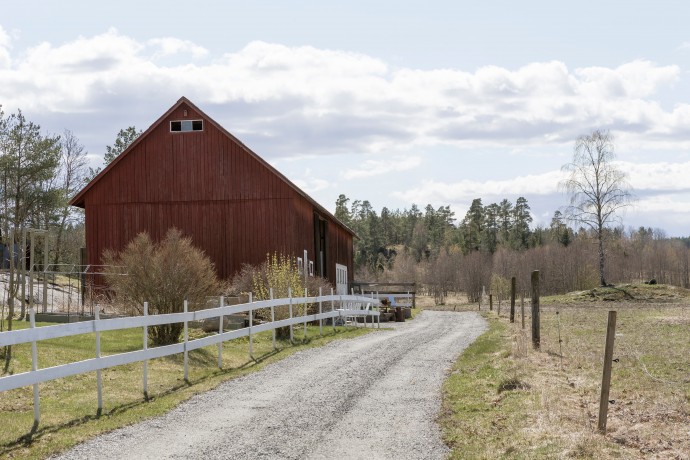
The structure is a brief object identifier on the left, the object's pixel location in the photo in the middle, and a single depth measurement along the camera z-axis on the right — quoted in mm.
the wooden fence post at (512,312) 32428
